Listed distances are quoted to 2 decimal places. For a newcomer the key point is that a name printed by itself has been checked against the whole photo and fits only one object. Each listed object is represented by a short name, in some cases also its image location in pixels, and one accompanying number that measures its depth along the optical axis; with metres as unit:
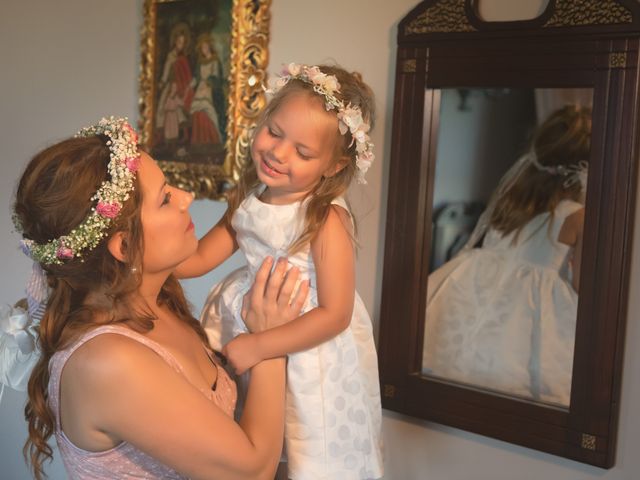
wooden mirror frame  1.72
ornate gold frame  2.35
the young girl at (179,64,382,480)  1.63
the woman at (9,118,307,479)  1.40
